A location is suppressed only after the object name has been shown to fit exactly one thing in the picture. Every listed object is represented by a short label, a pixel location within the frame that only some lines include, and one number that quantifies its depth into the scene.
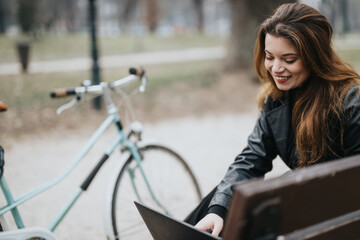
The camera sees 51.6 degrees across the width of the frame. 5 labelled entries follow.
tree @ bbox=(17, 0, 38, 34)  20.16
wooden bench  0.91
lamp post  6.52
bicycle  2.18
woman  1.71
